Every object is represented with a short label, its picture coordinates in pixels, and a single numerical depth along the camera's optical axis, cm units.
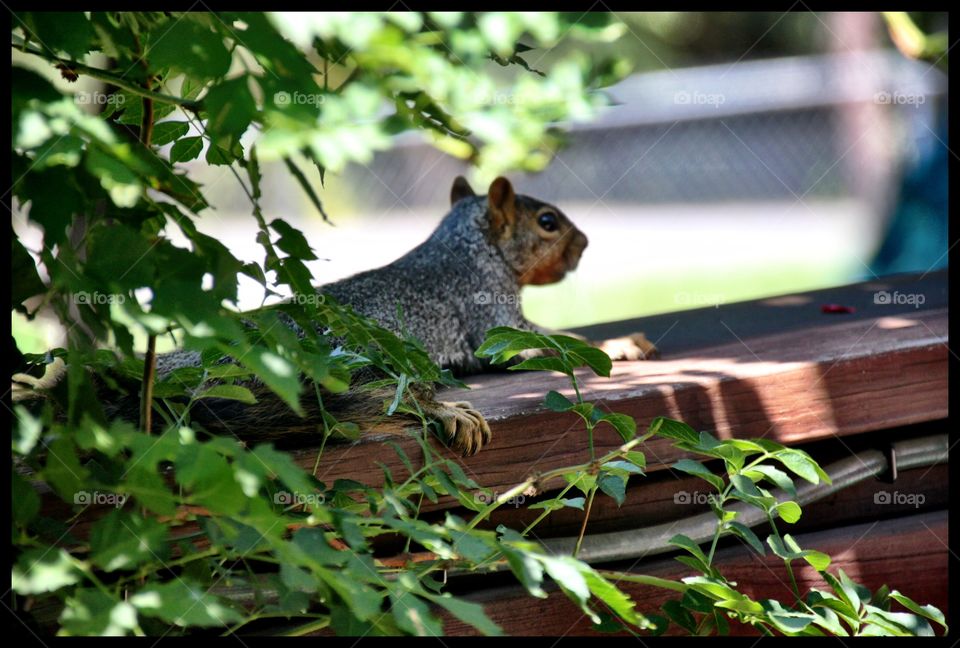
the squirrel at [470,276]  417
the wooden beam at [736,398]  275
